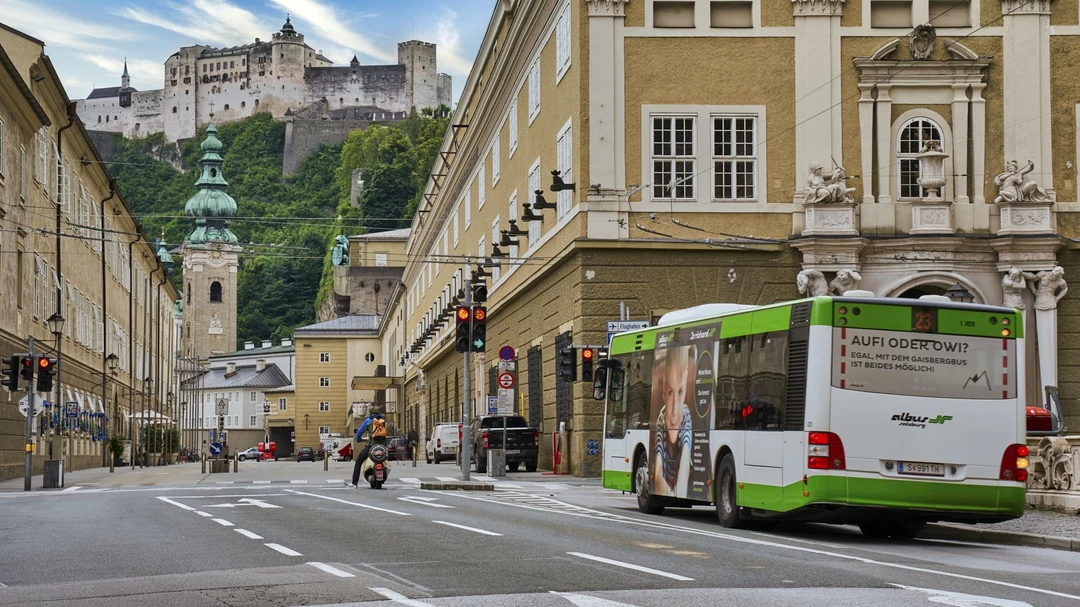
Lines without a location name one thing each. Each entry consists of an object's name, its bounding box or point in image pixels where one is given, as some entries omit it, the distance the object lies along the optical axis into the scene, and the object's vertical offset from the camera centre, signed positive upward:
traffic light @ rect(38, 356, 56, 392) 34.19 +0.52
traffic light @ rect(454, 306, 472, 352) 31.34 +1.43
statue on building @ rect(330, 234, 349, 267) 117.04 +11.86
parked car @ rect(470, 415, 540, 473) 40.59 -1.08
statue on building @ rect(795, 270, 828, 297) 35.12 +2.66
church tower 169.50 +12.84
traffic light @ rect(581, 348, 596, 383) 31.86 +0.78
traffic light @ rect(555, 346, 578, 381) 32.50 +0.73
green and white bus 16.70 -0.16
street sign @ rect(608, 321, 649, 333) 32.09 +1.52
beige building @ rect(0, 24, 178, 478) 42.75 +4.75
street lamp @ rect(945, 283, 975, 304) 31.52 +2.31
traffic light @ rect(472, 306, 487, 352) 31.50 +1.43
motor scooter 30.83 -1.41
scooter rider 30.66 -0.62
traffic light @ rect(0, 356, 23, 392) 33.88 +0.54
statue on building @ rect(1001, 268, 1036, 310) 34.72 +2.58
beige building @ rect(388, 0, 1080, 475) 35.19 +5.76
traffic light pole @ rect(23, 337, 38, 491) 33.62 -0.77
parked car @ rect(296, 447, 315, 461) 114.89 -4.28
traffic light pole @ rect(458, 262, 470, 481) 32.00 -0.65
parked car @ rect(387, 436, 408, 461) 68.50 -2.29
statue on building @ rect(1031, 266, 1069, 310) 34.75 +2.52
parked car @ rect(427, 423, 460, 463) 58.31 -1.64
